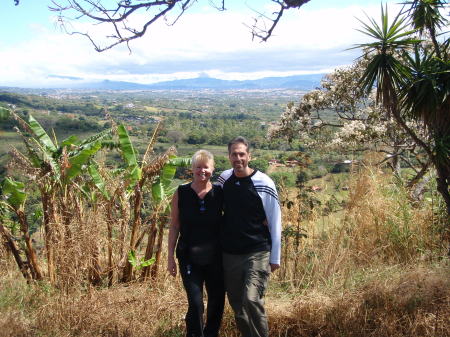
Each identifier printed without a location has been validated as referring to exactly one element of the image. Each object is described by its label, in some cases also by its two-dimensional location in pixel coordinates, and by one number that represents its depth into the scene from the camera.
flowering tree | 9.84
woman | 2.93
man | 2.91
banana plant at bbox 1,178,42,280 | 4.50
